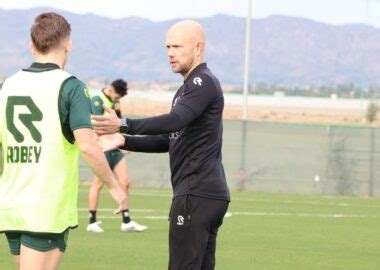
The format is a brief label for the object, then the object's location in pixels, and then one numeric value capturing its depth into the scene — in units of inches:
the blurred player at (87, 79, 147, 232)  805.6
